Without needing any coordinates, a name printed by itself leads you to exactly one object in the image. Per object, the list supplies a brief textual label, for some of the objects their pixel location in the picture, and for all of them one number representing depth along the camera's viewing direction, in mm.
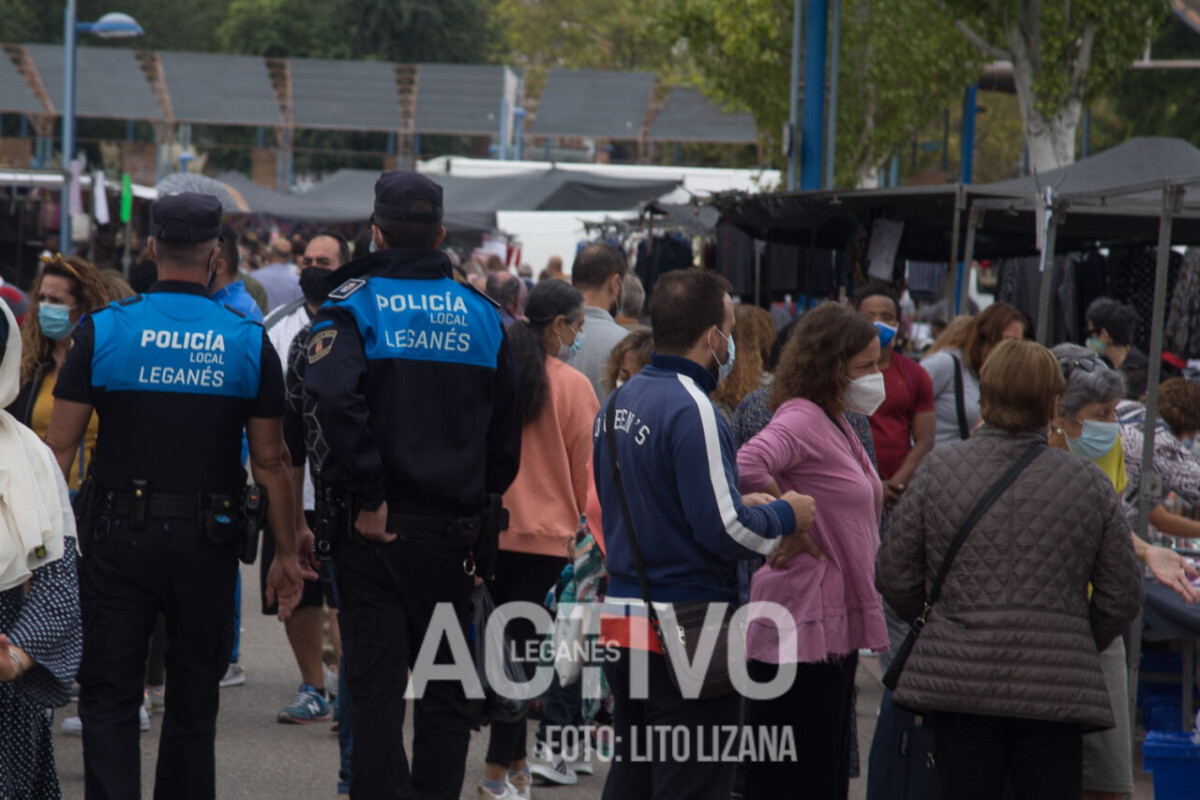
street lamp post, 41844
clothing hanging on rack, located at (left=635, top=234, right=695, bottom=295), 31797
